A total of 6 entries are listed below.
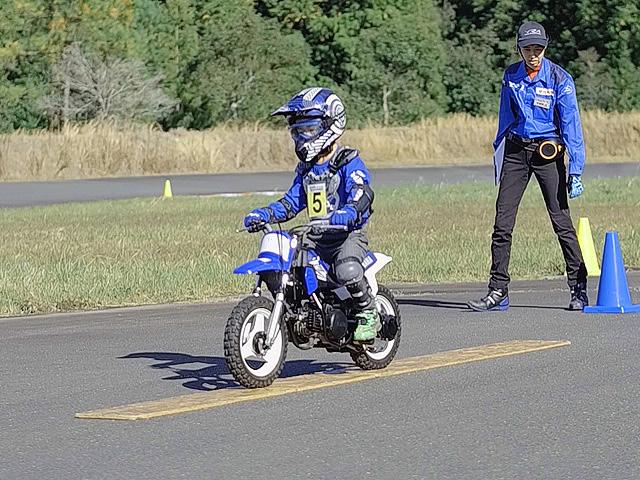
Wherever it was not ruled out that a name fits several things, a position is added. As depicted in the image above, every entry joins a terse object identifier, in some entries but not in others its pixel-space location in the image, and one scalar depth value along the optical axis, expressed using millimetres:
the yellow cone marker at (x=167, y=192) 33938
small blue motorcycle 8477
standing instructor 12406
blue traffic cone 12469
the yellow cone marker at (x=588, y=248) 16328
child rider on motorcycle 8742
